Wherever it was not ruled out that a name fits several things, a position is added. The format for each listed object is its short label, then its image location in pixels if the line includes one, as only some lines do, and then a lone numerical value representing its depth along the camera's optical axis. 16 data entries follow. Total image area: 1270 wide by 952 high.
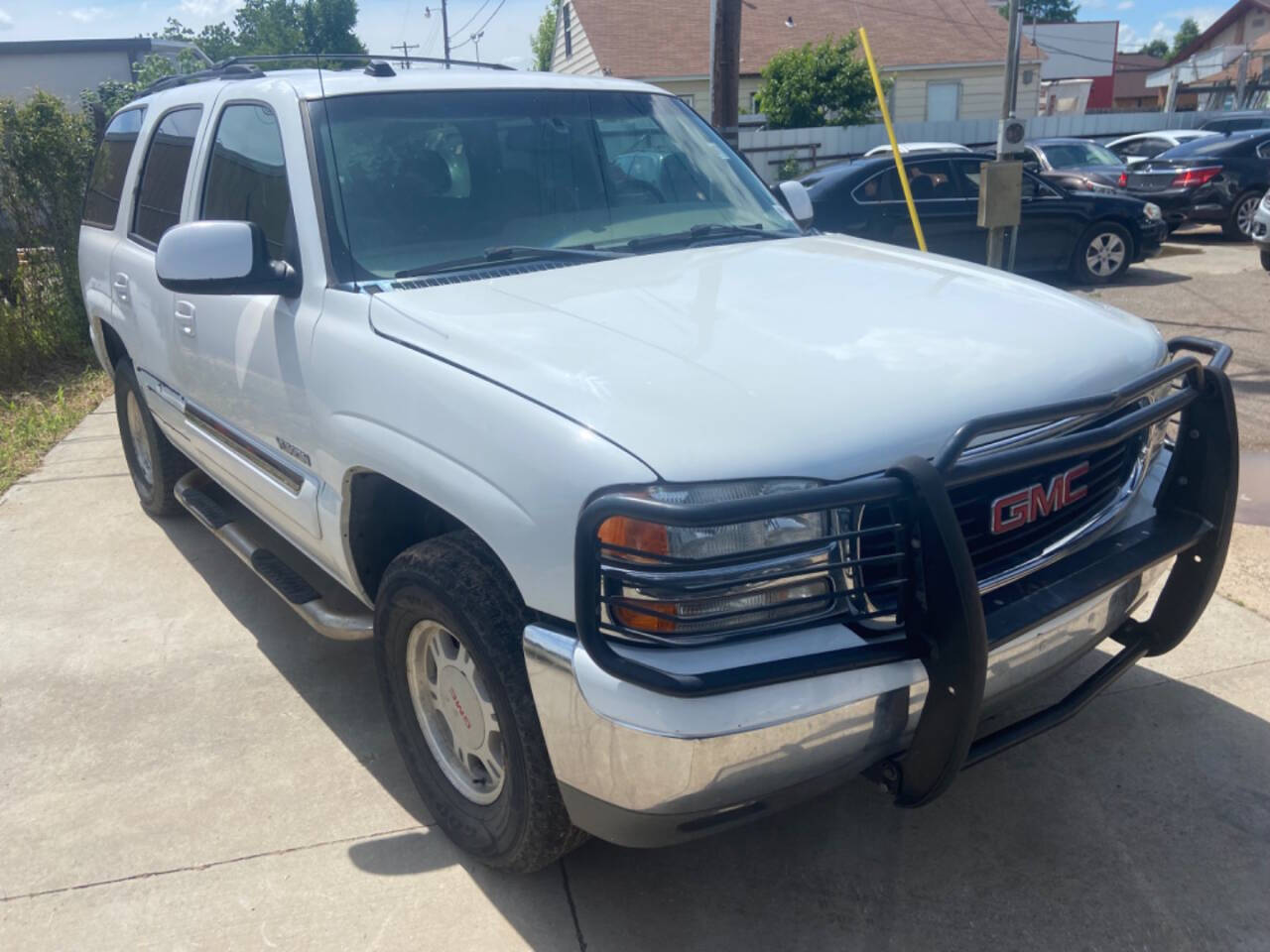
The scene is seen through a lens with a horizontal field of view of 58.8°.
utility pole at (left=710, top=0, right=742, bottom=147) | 9.97
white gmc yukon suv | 2.18
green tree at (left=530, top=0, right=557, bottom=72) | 47.16
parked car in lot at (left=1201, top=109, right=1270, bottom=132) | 20.64
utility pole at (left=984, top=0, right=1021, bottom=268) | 8.72
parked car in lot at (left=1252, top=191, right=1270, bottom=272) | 12.00
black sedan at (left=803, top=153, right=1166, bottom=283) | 11.87
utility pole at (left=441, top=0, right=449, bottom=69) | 52.91
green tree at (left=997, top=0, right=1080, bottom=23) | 90.75
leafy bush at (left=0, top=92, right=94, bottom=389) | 9.30
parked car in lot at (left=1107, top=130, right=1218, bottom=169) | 20.27
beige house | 32.03
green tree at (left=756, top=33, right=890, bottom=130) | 27.30
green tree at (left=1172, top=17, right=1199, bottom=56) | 100.82
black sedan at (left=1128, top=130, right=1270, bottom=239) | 16.03
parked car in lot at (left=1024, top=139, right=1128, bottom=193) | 16.19
